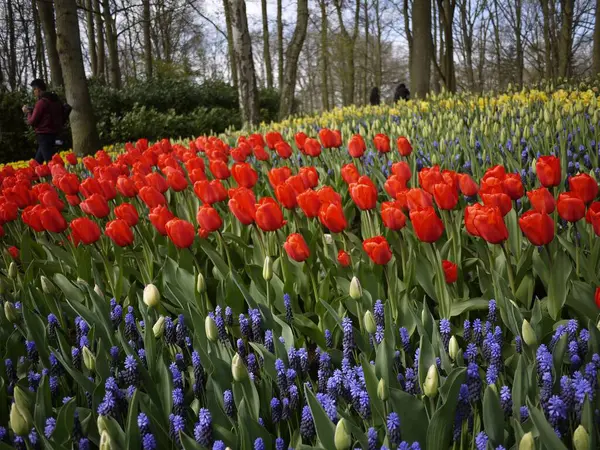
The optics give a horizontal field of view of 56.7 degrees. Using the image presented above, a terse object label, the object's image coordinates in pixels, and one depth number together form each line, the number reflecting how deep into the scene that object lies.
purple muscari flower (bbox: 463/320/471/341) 1.56
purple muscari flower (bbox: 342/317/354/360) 1.48
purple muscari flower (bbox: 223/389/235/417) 1.29
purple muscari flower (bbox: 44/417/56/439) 1.26
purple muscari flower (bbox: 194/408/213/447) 1.18
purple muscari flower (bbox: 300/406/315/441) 1.21
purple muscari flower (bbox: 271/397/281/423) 1.33
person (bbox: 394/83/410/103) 14.86
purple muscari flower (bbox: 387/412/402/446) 1.11
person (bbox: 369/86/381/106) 17.02
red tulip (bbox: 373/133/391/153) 3.25
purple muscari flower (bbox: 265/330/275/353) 1.55
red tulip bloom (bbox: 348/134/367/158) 3.12
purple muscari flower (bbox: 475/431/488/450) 1.05
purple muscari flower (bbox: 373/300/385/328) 1.59
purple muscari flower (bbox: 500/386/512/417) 1.17
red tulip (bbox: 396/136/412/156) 3.13
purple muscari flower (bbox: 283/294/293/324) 1.75
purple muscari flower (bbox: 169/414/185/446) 1.23
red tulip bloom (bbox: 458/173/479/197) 2.19
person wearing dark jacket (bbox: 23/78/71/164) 8.52
